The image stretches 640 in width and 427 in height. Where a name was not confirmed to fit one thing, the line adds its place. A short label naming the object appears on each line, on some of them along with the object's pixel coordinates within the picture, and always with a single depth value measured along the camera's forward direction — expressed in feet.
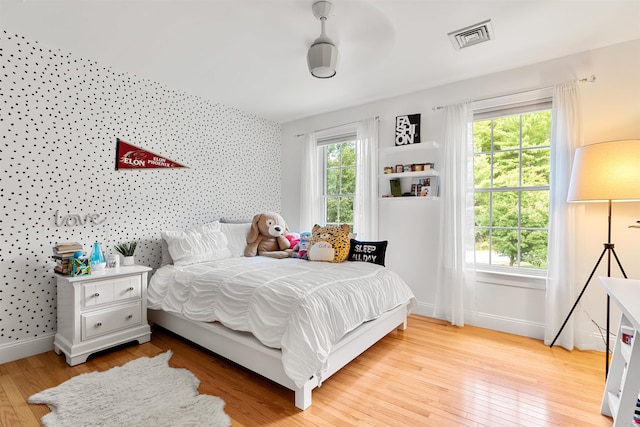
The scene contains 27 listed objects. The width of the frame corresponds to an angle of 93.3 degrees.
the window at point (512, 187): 9.30
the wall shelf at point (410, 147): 10.47
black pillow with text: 9.35
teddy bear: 11.35
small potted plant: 9.01
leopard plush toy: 9.55
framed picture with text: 10.95
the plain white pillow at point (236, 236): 11.03
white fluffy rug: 5.30
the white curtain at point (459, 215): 9.86
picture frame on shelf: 11.20
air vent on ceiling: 7.13
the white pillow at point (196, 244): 9.48
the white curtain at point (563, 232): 8.23
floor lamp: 6.58
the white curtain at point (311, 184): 13.79
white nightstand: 7.38
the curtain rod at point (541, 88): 8.16
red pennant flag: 9.39
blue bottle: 8.25
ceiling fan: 6.81
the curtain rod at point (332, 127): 11.83
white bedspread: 5.76
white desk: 4.31
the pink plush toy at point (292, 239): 11.68
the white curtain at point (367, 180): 11.78
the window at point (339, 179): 13.10
